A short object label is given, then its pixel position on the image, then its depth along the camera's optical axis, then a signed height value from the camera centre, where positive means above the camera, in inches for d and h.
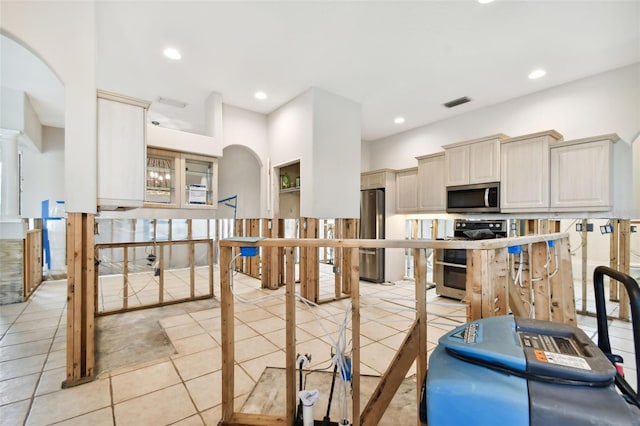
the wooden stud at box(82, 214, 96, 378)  86.6 -24.4
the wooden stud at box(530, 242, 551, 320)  76.1 -18.3
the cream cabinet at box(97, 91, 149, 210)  91.8 +21.0
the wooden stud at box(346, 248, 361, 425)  56.0 -25.7
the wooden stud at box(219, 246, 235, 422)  64.3 -29.1
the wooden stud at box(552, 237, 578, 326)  82.1 -20.7
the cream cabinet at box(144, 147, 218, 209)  152.2 +18.9
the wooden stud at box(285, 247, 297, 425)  60.9 -28.6
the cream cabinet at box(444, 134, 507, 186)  153.9 +30.1
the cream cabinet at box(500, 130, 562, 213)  138.8 +21.1
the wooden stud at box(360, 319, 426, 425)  54.7 -31.7
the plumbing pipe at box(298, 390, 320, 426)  56.4 -38.0
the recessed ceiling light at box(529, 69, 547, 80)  135.4 +67.8
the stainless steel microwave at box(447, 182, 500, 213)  154.6 +8.8
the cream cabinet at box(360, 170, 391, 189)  212.2 +26.5
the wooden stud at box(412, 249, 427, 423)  54.7 -19.4
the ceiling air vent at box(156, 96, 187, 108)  173.5 +69.9
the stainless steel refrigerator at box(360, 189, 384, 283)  210.1 -12.8
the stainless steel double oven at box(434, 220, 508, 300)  161.2 -30.9
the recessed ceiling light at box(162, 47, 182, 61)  123.6 +71.4
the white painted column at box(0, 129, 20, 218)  174.2 +24.3
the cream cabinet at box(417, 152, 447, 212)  182.4 +19.5
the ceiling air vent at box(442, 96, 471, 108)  167.4 +67.6
